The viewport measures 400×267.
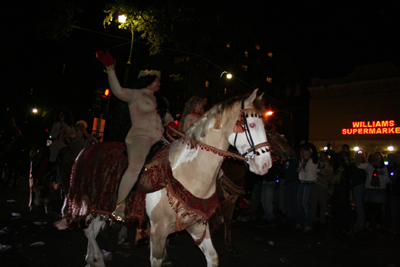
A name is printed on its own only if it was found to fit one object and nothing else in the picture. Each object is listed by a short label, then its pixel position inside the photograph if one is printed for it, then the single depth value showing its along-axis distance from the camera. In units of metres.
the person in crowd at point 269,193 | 8.54
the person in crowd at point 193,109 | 4.95
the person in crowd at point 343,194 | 7.75
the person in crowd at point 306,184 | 7.42
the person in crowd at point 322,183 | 7.64
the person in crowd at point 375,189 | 7.91
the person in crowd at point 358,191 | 7.71
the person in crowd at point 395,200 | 7.79
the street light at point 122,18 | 13.31
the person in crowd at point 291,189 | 8.10
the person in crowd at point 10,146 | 11.09
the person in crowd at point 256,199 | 9.07
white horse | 2.81
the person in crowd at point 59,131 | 7.28
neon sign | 27.43
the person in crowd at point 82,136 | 6.14
